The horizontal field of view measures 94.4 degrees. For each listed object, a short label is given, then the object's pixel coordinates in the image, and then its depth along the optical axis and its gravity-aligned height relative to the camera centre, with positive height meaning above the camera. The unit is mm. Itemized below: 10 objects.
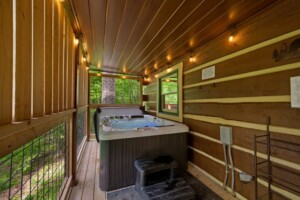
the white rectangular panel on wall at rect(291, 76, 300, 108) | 1188 +71
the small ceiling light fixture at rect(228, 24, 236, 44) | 1771 +865
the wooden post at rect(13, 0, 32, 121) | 694 +216
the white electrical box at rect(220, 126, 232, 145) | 1807 -459
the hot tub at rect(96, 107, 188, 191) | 1884 -715
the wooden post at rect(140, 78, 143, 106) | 4902 +376
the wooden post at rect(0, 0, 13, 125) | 586 +174
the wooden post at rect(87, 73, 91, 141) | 4159 -479
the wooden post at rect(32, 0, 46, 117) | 879 +277
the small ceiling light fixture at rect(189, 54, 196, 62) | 2531 +774
